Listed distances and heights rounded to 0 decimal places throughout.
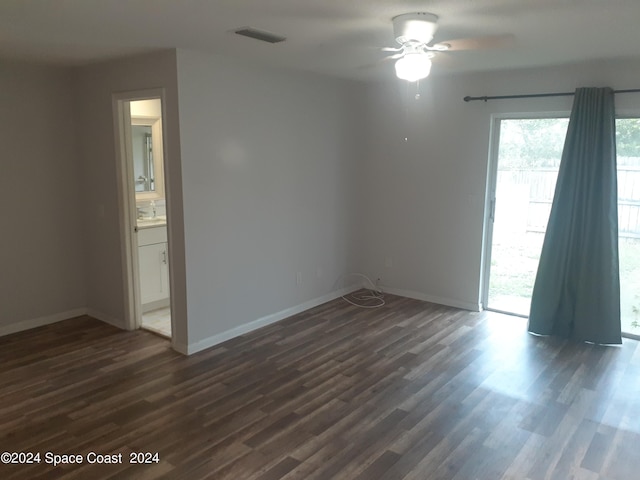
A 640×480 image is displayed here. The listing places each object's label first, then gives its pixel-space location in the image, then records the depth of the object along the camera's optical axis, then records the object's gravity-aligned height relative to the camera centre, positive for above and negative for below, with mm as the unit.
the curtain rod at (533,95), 4077 +713
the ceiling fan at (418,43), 2688 +744
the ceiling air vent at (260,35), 3057 +869
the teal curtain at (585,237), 4184 -574
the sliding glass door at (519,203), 4719 -314
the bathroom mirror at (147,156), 5281 +120
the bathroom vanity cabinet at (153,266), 4945 -1028
